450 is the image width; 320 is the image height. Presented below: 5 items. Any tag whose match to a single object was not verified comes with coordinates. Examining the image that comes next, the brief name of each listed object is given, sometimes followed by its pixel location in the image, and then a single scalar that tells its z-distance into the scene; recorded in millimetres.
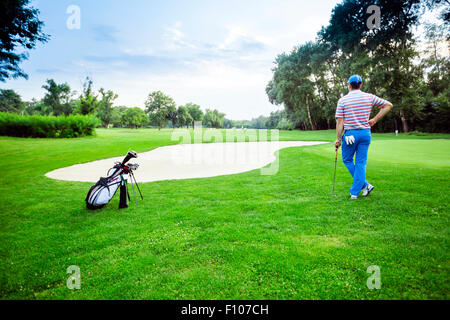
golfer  4328
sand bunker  8164
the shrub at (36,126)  24953
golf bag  4691
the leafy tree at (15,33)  14641
